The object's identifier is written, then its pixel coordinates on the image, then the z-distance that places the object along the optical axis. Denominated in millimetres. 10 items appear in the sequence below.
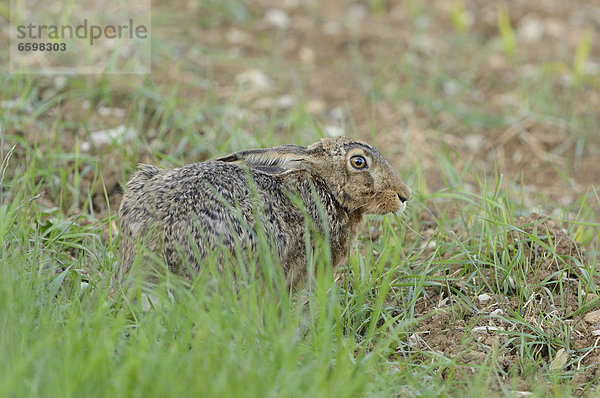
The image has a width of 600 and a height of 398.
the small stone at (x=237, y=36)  18594
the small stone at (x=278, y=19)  19406
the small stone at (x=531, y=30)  19875
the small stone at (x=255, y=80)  16406
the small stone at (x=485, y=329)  8852
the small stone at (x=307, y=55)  18391
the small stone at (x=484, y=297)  9406
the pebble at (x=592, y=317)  8969
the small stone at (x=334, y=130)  13317
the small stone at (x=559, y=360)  8281
